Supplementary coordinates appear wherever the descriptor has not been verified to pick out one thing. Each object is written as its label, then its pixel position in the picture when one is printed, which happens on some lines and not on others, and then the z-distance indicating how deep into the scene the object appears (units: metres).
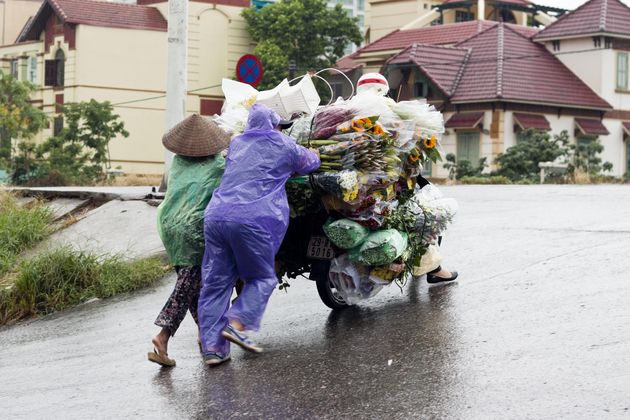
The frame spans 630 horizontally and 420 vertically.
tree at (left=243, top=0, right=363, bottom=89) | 54.97
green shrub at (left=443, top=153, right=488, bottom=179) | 39.97
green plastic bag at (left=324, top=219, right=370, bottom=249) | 8.98
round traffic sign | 19.48
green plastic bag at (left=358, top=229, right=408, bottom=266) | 9.03
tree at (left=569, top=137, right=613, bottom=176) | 35.97
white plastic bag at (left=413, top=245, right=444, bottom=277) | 10.20
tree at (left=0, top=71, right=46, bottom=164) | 46.75
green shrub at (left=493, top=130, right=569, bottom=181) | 35.75
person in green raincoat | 8.52
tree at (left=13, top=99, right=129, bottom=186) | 41.09
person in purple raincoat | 8.02
